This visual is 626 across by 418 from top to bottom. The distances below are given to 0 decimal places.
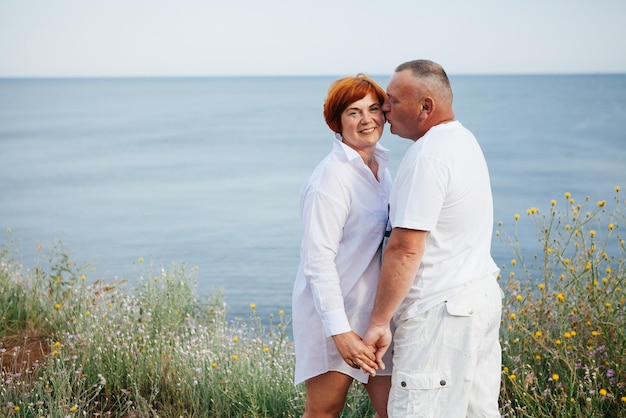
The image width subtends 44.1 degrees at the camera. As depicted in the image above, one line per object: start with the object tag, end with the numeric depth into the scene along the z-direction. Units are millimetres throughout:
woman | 3197
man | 2941
